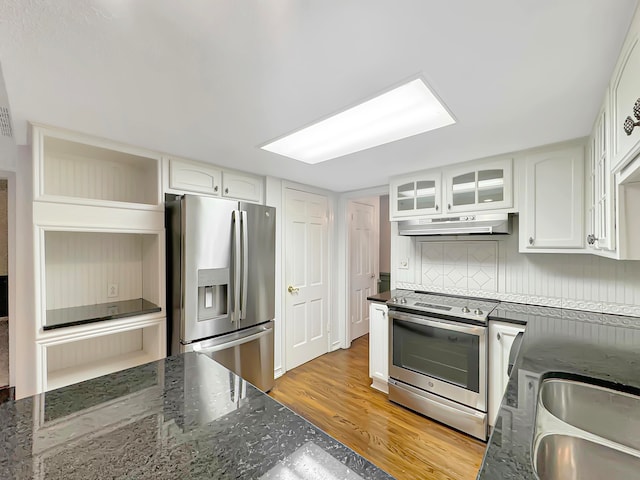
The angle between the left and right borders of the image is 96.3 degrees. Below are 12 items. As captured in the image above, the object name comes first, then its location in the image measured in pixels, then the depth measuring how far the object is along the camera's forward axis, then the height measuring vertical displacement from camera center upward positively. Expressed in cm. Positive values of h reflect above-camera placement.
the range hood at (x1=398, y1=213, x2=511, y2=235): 220 +12
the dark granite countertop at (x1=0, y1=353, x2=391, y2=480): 61 -50
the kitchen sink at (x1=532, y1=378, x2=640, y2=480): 86 -65
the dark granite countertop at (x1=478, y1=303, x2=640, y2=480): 71 -55
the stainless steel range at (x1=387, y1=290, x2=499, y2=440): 210 -95
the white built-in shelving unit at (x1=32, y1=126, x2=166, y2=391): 174 -14
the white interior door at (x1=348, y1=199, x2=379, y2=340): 401 -30
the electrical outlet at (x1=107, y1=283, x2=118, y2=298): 229 -41
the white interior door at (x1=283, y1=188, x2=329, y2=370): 318 -44
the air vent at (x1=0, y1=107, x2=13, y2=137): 156 +69
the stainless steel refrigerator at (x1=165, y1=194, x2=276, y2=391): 211 -34
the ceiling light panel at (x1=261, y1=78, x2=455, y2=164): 143 +70
